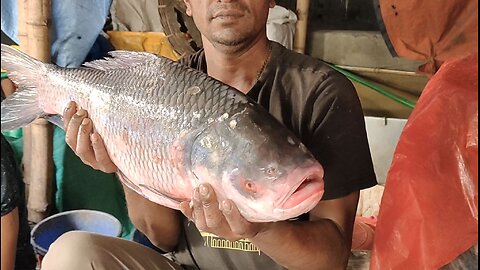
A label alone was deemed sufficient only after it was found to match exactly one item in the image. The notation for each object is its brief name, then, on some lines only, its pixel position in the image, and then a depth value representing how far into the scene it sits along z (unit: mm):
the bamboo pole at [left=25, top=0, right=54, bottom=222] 2193
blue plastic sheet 2346
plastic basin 2398
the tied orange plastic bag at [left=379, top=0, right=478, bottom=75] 1321
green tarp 2680
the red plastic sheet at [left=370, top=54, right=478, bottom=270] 1155
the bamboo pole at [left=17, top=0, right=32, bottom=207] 2279
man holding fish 1197
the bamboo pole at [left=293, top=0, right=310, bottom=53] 3217
